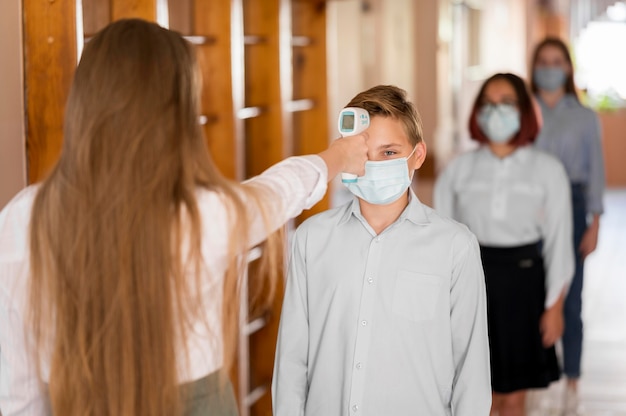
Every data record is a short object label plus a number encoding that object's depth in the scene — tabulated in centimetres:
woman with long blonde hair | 168
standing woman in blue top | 473
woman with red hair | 367
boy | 226
